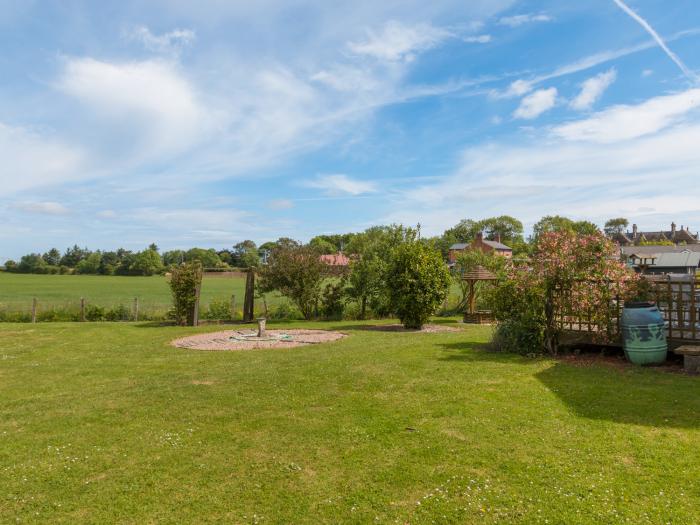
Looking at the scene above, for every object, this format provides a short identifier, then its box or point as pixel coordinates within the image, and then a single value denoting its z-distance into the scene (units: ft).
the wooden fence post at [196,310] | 58.13
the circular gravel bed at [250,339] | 40.29
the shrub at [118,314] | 65.51
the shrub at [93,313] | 64.80
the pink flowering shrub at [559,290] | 30.86
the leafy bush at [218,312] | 65.41
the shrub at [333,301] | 66.95
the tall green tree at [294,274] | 64.08
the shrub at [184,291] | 57.62
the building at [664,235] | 376.27
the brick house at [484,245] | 271.08
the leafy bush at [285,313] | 68.49
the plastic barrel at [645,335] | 28.14
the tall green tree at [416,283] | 50.24
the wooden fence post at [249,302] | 63.07
